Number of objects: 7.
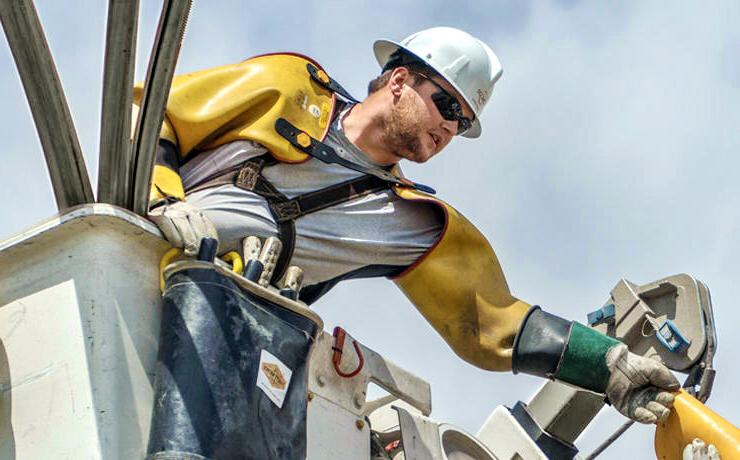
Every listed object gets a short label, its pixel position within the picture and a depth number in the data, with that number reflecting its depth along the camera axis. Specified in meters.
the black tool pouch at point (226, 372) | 3.86
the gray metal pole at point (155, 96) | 4.01
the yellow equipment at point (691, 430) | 5.30
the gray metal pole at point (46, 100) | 3.86
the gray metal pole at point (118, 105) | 3.89
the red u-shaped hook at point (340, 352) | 4.91
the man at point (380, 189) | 5.67
